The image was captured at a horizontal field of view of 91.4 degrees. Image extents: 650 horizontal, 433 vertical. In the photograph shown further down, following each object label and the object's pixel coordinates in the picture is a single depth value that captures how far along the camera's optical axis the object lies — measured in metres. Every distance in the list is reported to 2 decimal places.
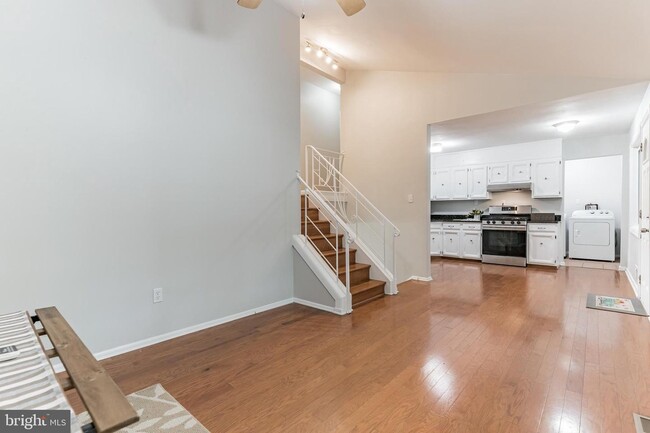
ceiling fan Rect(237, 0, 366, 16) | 2.42
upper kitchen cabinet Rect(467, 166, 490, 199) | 6.97
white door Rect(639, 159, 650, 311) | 3.31
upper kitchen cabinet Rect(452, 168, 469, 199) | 7.25
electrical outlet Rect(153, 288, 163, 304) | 2.69
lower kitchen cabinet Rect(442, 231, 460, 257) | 6.98
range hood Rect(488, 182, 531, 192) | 6.51
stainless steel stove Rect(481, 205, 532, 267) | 6.11
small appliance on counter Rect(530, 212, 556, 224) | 6.00
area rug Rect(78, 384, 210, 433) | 1.62
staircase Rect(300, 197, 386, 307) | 3.85
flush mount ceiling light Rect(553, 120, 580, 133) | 4.92
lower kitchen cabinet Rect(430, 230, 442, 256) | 7.25
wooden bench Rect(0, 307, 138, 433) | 0.80
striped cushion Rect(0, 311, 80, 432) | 0.81
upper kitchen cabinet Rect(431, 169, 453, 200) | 7.53
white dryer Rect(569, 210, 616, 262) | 6.52
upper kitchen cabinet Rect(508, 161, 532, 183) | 6.39
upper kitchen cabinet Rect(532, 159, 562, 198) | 6.09
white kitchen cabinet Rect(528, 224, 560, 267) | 5.86
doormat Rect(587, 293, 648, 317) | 3.40
